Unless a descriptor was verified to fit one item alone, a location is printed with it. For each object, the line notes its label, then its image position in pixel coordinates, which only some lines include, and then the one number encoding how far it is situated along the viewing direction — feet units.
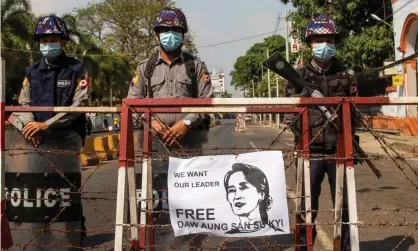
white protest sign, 10.03
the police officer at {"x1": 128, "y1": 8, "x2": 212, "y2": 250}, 12.66
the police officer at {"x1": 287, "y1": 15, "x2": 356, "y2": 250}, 13.60
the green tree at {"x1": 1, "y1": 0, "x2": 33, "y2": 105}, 99.66
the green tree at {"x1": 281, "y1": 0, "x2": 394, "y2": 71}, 82.02
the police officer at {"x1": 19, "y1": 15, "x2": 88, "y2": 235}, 13.64
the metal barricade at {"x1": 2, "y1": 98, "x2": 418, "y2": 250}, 10.16
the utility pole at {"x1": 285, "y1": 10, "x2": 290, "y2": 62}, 126.76
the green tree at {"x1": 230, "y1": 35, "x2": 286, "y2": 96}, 286.46
